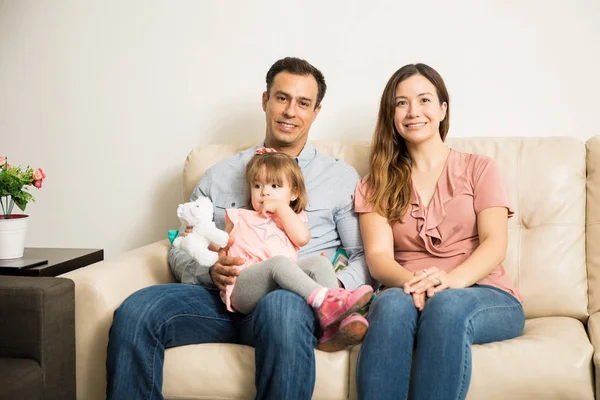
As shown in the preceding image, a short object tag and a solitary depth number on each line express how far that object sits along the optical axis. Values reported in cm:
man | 156
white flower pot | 209
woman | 149
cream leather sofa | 155
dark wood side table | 202
